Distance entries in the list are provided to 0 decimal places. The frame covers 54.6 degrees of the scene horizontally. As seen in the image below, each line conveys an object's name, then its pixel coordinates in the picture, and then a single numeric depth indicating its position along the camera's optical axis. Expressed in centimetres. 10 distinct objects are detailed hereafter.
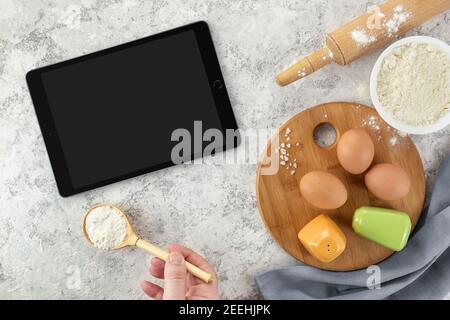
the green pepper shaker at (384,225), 75
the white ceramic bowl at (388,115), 74
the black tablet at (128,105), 80
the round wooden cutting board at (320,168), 79
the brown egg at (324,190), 72
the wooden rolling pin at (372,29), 74
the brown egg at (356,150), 72
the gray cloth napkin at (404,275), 78
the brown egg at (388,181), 72
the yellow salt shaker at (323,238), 74
